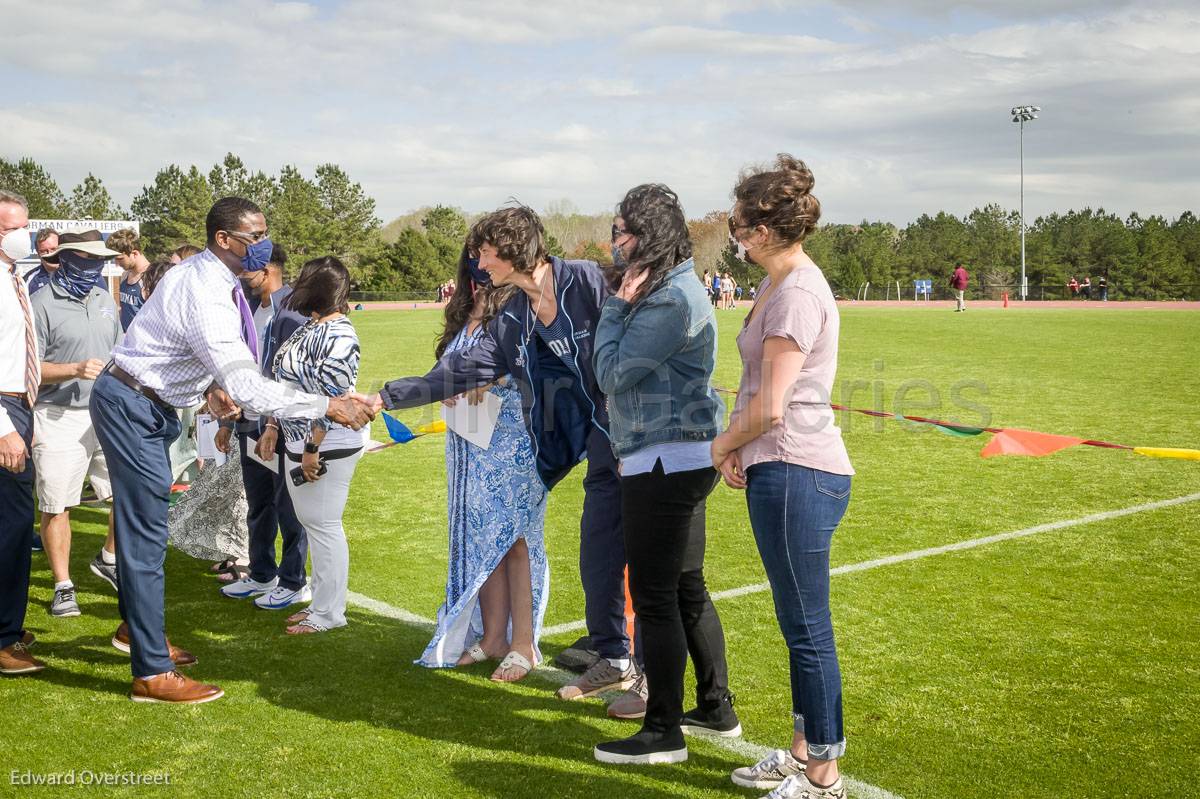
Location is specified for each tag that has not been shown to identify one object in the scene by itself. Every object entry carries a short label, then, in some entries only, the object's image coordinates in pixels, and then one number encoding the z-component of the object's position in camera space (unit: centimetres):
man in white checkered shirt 440
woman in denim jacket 358
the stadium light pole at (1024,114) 7038
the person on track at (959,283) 4188
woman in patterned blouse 501
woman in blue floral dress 481
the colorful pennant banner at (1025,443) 765
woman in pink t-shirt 323
